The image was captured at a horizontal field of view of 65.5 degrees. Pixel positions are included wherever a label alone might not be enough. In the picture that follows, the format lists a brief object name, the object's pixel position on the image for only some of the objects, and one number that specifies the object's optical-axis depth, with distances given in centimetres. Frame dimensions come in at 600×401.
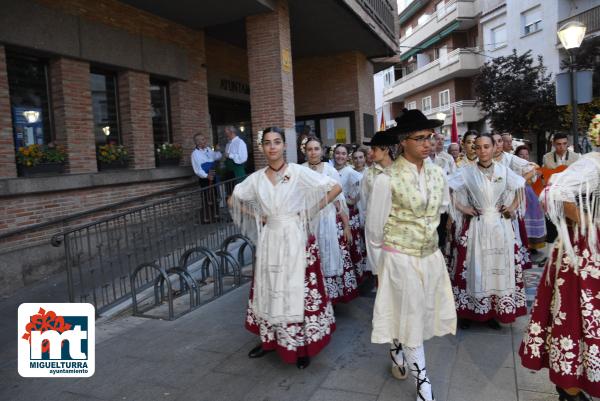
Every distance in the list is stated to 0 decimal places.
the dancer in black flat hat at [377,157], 474
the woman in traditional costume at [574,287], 269
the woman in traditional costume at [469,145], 595
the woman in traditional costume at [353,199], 583
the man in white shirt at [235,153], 960
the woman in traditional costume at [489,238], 428
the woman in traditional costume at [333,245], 501
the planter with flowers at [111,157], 893
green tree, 1817
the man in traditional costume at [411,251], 304
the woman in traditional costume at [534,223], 759
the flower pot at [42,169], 746
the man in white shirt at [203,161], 988
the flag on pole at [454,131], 1106
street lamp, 914
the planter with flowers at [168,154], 1022
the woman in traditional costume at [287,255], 369
